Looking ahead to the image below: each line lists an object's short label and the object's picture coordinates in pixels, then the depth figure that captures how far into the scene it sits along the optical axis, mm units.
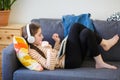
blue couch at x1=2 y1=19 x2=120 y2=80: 2328
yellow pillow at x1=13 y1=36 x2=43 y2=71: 2455
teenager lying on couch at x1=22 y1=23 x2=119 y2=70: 2510
